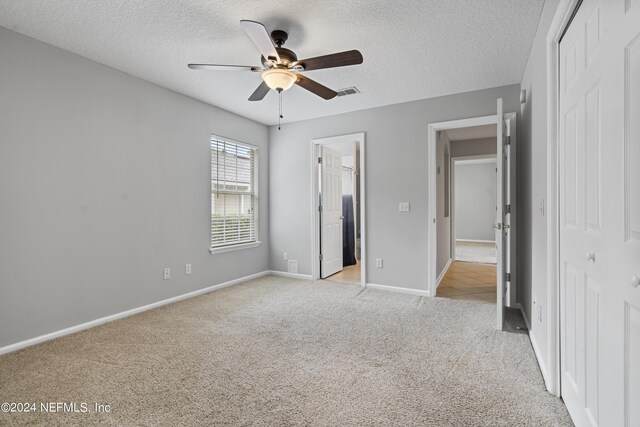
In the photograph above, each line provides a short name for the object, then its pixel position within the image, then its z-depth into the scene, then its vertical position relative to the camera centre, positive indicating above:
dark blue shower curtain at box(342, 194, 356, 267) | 5.99 -0.49
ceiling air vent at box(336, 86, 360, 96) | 3.56 +1.42
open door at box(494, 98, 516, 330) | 2.70 +0.06
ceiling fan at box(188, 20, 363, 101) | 2.09 +1.09
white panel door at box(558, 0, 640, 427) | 1.00 -0.01
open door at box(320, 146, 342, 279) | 4.90 -0.05
